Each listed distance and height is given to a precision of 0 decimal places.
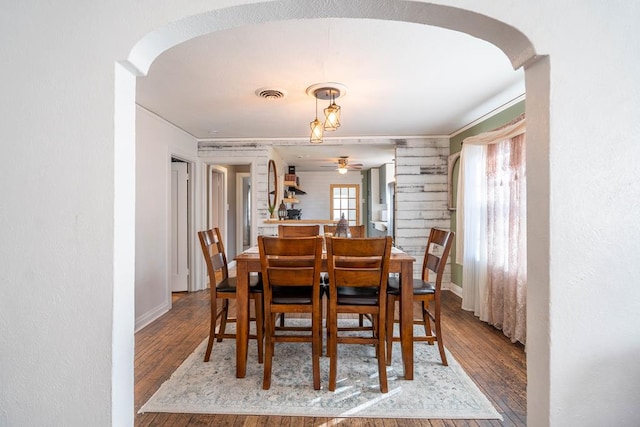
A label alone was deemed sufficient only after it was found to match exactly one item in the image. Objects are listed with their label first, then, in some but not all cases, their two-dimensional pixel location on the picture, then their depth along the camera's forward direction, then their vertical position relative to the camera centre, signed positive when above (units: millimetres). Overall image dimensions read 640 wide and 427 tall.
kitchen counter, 4789 -172
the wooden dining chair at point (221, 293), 2416 -620
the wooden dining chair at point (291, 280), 2025 -446
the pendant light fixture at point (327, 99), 2693 +1042
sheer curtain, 2910 -173
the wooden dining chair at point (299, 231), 3344 -214
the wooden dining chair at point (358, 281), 1967 -438
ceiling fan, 7078 +1050
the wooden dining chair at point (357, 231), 3487 -221
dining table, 2234 -643
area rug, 1917 -1168
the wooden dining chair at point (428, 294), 2301 -613
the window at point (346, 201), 9617 +275
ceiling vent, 2922 +1073
